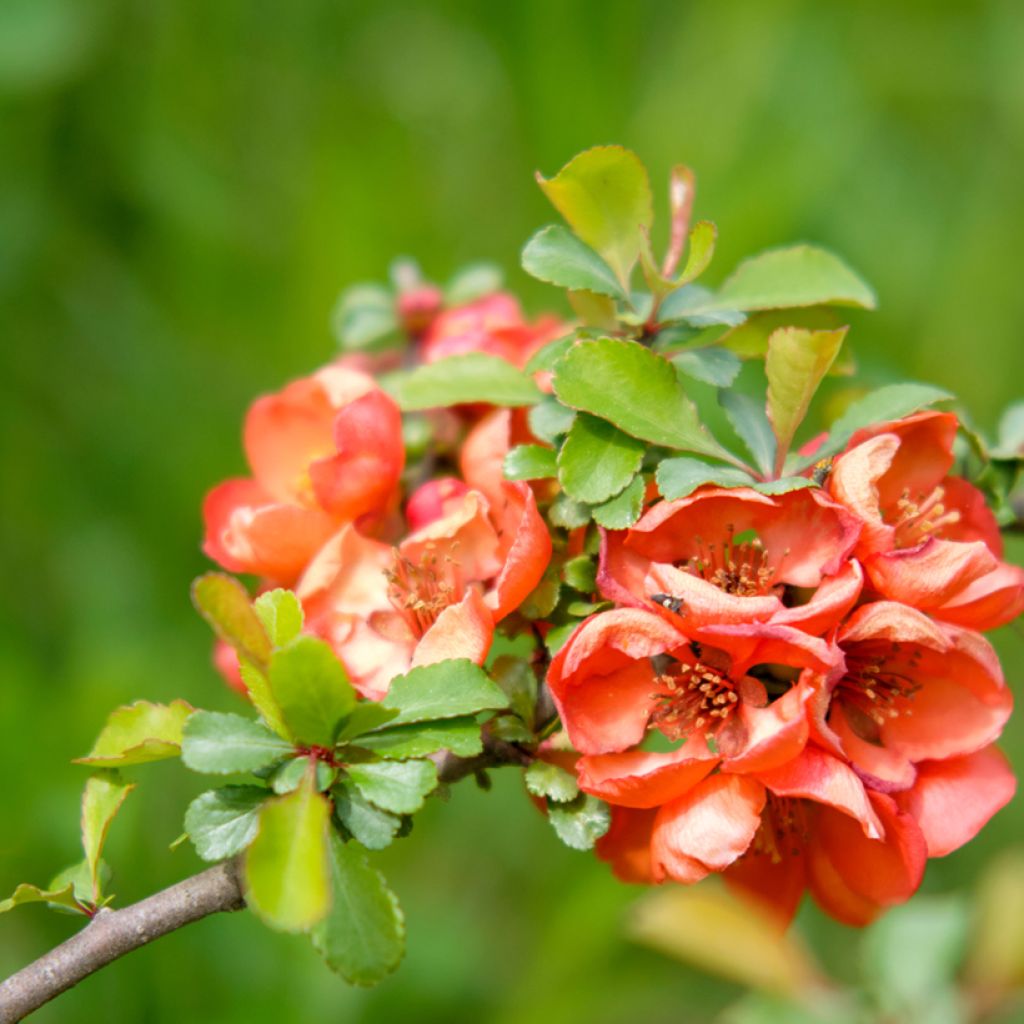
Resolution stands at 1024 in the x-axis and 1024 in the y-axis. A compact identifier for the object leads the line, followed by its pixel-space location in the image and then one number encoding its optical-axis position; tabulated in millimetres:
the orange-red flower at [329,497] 590
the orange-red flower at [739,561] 554
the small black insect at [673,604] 556
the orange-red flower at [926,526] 559
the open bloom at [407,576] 582
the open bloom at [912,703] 568
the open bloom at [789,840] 555
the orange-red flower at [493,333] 622
